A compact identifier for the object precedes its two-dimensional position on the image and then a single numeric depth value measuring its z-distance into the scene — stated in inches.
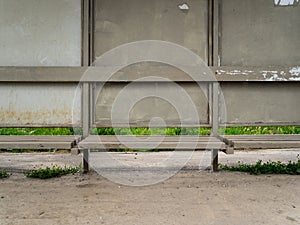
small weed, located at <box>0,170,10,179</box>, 137.3
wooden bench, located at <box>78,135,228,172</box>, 108.3
